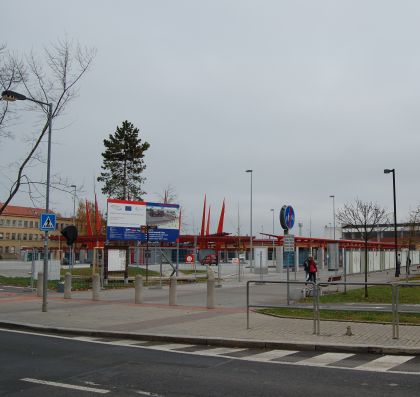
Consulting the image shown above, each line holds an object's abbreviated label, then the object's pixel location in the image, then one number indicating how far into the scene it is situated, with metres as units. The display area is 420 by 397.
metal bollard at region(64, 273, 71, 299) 21.69
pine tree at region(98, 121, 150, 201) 61.88
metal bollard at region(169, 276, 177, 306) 18.15
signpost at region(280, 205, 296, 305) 17.74
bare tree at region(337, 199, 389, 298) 27.39
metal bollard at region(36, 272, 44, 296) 22.95
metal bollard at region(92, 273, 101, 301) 20.60
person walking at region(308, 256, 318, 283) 27.83
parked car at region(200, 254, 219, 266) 66.88
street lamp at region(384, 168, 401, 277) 34.88
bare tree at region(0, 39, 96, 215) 25.93
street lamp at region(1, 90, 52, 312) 16.58
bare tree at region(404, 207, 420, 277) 46.27
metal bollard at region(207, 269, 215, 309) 17.12
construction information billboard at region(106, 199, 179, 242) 31.84
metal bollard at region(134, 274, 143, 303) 19.36
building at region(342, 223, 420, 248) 47.78
